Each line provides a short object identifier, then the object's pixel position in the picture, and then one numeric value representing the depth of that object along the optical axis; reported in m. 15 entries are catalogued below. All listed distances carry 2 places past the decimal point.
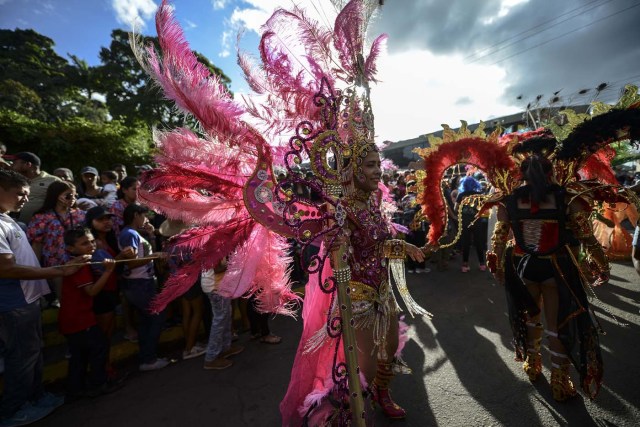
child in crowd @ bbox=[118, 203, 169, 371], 3.37
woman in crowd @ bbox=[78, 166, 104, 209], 4.69
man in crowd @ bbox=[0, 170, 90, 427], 2.45
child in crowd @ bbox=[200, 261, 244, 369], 3.33
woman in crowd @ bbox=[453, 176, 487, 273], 6.24
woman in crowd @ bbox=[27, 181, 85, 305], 3.22
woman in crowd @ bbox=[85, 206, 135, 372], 3.04
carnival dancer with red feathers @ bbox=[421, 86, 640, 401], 2.50
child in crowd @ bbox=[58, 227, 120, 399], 2.80
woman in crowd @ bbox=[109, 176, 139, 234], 3.87
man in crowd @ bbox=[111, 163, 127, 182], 6.15
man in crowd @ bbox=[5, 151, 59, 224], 3.92
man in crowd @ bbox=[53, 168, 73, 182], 4.57
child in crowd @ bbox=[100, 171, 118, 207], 4.80
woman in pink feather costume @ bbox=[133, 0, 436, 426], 1.67
